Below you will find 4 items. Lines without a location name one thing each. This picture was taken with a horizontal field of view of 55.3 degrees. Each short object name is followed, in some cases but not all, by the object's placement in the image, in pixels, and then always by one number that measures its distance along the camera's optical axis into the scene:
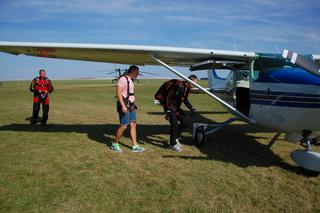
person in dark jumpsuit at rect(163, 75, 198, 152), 6.43
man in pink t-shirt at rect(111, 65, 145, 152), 5.91
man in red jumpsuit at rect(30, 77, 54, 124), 9.11
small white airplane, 4.84
